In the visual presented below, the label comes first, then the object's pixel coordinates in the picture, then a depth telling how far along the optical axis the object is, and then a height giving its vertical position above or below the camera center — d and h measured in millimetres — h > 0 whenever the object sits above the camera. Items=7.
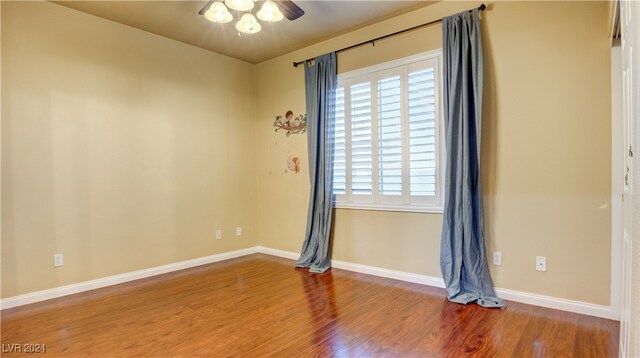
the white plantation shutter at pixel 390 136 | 3602 +390
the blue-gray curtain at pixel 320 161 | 4129 +144
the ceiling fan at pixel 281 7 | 2480 +1314
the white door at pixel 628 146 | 1261 +88
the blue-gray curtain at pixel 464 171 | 2979 -17
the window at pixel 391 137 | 3383 +376
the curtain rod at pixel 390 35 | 3044 +1505
